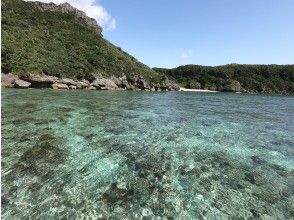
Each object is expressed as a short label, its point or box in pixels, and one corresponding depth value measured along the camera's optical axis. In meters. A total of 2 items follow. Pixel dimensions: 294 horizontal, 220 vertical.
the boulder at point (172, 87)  52.64
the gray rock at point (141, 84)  45.66
